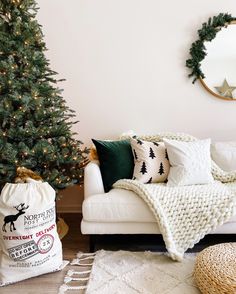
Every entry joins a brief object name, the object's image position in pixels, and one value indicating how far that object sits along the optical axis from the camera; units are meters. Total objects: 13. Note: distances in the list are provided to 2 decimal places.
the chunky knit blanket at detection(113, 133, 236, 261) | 1.93
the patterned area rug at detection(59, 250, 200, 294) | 1.71
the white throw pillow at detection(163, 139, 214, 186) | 2.23
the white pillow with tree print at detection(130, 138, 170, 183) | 2.28
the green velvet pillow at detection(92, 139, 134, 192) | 2.30
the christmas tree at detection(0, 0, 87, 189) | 2.07
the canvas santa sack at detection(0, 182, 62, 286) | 1.76
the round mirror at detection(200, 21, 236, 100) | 2.74
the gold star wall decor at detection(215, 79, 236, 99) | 2.82
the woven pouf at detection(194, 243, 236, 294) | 1.45
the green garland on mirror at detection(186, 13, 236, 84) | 2.69
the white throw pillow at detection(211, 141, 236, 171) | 2.48
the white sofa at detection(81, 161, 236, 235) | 1.98
